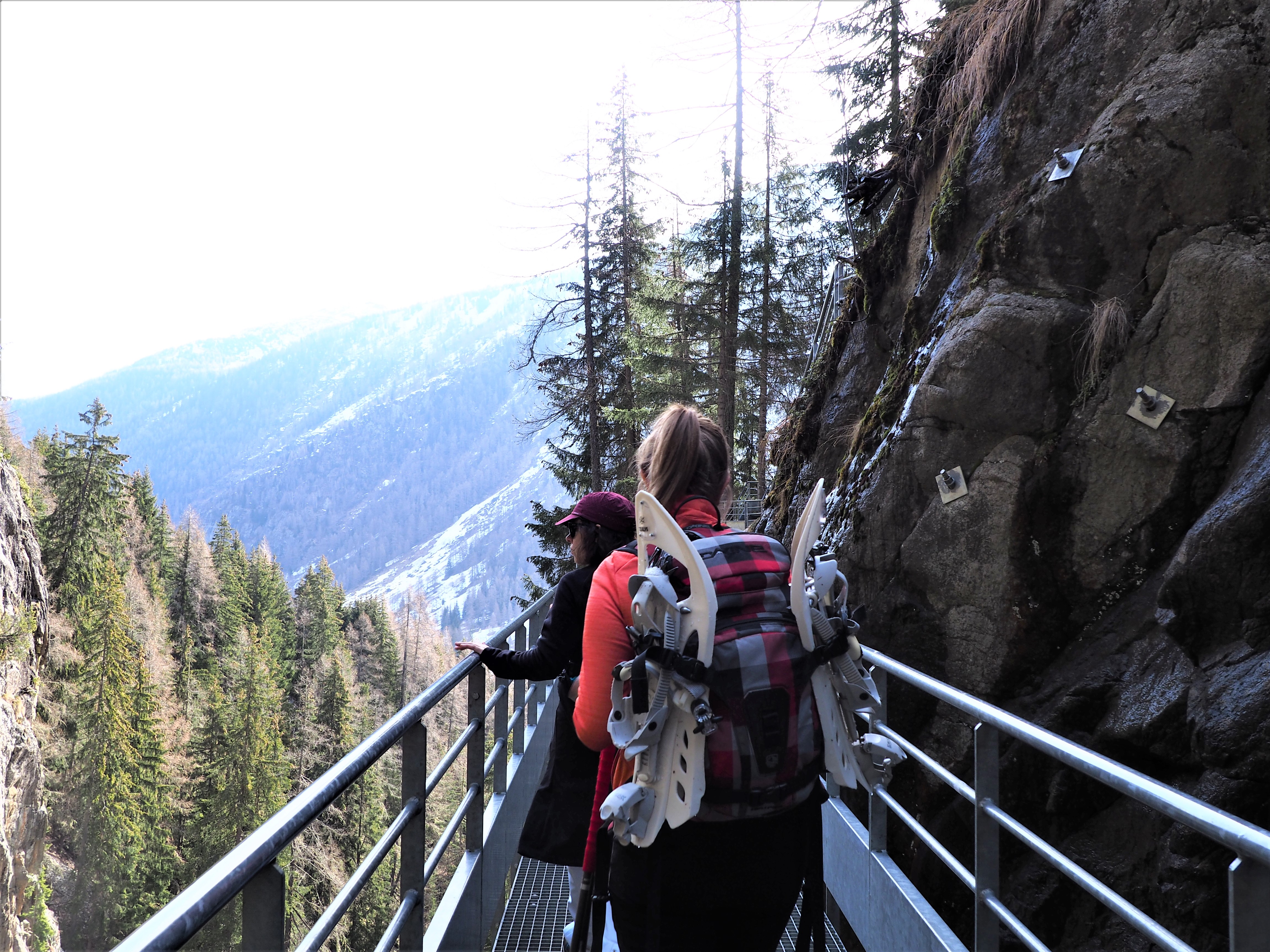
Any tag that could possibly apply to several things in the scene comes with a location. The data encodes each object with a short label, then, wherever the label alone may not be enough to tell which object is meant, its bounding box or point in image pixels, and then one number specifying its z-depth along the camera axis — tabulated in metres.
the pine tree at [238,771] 43.00
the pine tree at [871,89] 12.79
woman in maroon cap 2.76
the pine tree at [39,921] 26.84
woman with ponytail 1.81
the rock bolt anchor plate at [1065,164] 5.70
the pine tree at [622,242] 23.17
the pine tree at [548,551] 22.38
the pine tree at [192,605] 62.12
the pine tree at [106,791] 40.38
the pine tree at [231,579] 63.94
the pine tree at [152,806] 42.41
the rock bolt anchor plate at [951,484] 5.70
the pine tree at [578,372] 22.83
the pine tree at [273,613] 64.00
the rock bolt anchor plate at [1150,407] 4.92
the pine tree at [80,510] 45.38
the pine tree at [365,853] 39.66
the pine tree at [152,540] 62.44
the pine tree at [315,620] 68.88
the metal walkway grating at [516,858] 1.31
